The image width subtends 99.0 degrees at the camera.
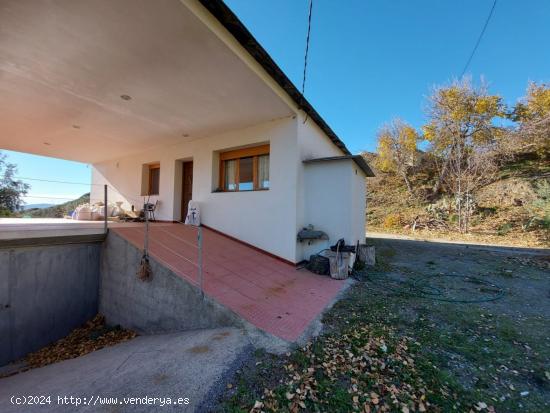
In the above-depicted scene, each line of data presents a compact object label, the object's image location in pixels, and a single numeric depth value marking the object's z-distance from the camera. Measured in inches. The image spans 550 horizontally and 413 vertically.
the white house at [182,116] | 123.2
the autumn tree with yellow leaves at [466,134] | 484.4
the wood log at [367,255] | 250.5
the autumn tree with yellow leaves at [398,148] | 634.2
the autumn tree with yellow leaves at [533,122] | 503.8
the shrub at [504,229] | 420.3
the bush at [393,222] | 559.8
